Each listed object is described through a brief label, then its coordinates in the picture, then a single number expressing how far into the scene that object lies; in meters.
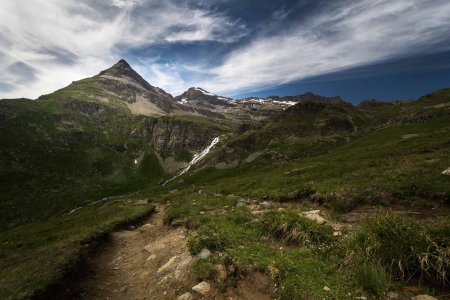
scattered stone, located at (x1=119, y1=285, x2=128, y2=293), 14.22
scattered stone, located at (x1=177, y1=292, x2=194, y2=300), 11.13
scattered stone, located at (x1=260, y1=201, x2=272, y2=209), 22.98
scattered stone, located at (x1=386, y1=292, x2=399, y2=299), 8.20
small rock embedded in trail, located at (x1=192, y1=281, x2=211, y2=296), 11.14
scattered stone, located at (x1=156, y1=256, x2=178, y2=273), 14.79
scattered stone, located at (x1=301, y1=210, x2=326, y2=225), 14.97
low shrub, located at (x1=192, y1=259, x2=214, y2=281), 11.83
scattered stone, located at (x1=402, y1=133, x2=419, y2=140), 76.81
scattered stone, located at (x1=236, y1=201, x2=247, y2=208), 25.04
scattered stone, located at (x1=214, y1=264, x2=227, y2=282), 11.68
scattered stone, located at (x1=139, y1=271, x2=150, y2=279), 15.02
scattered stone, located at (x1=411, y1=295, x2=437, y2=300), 7.73
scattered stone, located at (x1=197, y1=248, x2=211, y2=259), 13.34
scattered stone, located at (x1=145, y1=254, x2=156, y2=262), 17.12
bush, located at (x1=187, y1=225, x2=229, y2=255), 14.26
